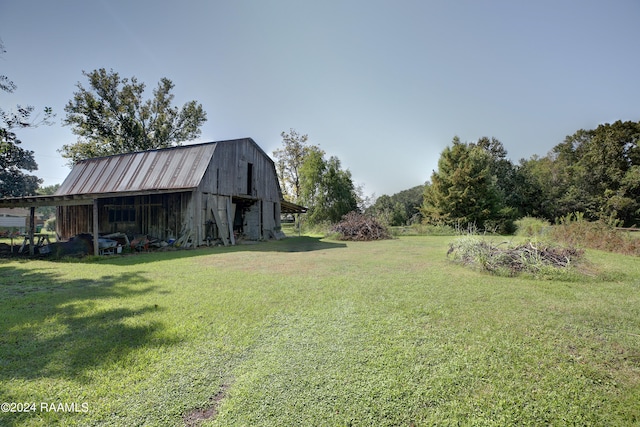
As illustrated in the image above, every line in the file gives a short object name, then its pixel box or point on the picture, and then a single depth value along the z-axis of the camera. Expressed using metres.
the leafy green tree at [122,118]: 25.58
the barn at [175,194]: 13.21
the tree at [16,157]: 12.45
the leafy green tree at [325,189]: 29.03
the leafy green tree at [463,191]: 24.66
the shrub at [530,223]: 14.36
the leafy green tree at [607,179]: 24.28
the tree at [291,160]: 36.50
